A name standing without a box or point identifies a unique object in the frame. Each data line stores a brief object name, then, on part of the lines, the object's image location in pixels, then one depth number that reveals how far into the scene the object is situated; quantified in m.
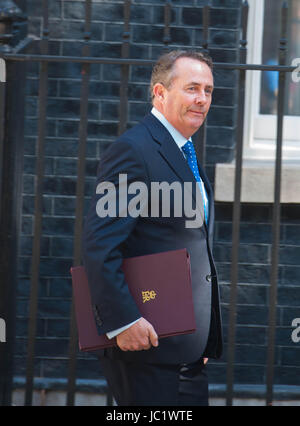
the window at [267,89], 10.82
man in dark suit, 6.17
